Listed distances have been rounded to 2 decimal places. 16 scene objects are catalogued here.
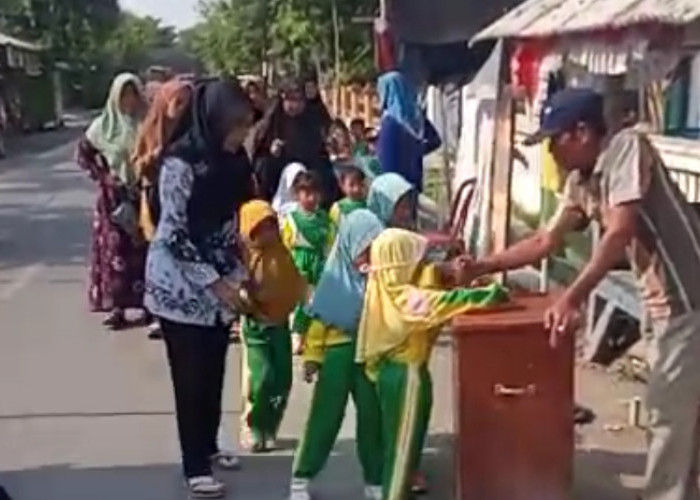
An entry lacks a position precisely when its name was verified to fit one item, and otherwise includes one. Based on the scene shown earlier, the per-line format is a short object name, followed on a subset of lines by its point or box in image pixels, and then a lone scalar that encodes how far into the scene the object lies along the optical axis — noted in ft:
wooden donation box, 19.15
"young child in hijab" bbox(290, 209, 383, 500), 21.22
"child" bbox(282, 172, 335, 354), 26.21
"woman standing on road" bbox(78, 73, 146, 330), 34.76
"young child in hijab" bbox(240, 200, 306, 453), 23.54
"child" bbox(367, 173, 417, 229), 21.03
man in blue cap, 17.11
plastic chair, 36.42
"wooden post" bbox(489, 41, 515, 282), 32.22
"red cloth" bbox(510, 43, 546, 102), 33.42
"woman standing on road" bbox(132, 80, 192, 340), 21.97
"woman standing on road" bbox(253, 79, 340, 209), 32.68
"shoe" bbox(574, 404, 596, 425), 26.50
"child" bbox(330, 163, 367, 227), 24.02
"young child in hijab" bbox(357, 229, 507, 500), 19.57
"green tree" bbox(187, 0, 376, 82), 140.26
